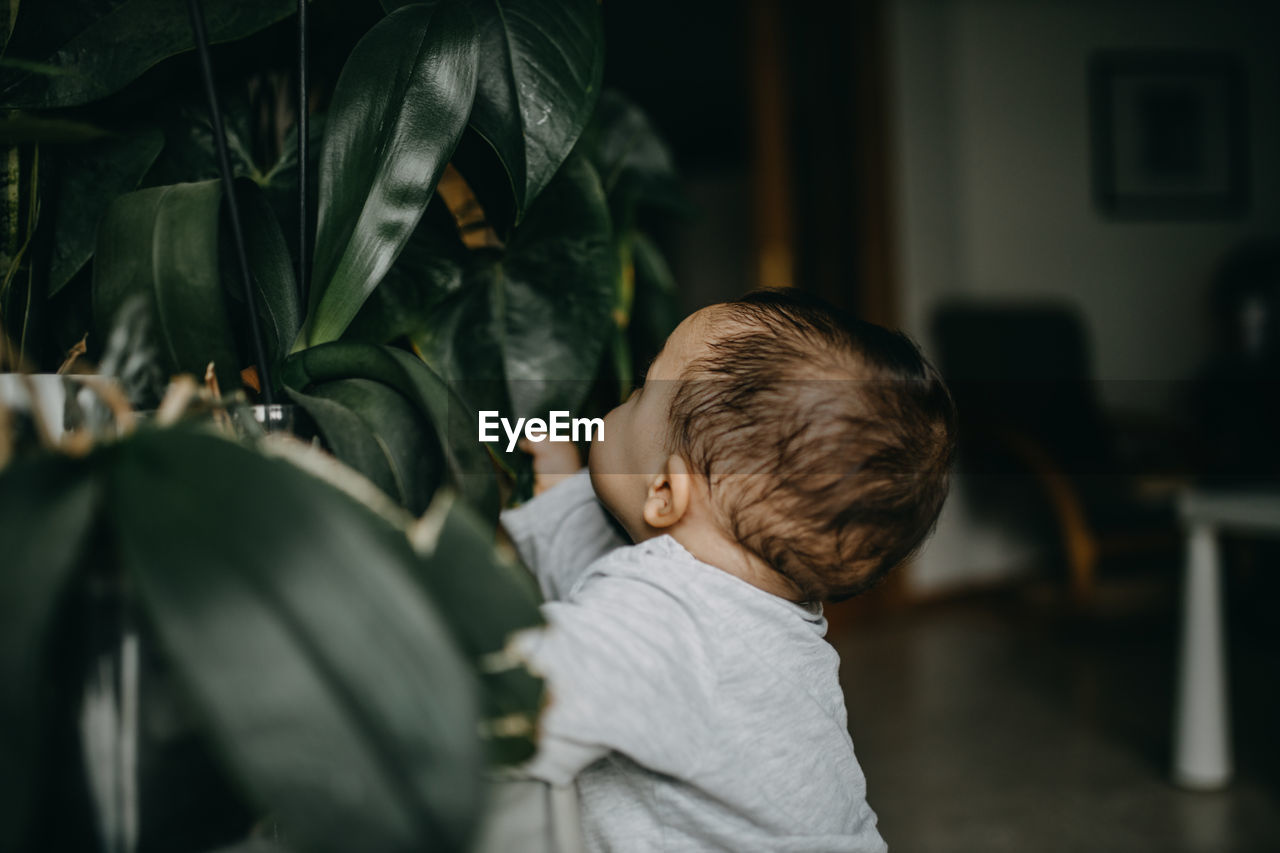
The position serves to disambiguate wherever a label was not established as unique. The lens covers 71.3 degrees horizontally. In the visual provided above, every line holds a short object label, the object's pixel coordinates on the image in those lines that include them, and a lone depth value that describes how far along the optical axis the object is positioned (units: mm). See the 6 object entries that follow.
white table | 1783
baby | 468
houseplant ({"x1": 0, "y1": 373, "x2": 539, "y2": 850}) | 257
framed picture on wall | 3900
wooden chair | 3113
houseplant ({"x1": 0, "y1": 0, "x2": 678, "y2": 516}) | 470
